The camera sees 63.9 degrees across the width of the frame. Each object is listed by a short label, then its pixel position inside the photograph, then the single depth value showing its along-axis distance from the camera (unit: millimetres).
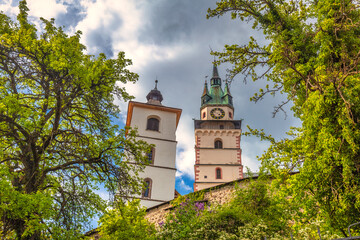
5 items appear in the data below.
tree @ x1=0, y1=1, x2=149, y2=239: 7324
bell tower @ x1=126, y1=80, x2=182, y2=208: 20828
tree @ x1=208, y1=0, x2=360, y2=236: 5336
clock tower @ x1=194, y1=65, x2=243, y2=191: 33062
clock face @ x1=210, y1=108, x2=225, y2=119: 40625
